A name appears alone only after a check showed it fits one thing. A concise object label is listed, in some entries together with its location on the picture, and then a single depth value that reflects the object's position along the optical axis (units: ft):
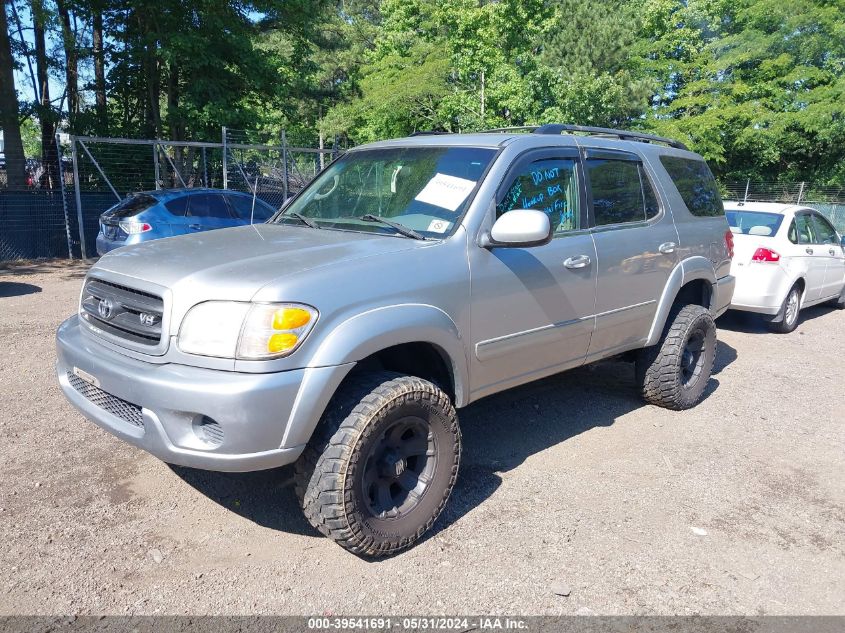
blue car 34.91
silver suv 9.37
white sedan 27.09
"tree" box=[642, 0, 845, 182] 92.84
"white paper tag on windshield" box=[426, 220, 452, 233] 11.85
